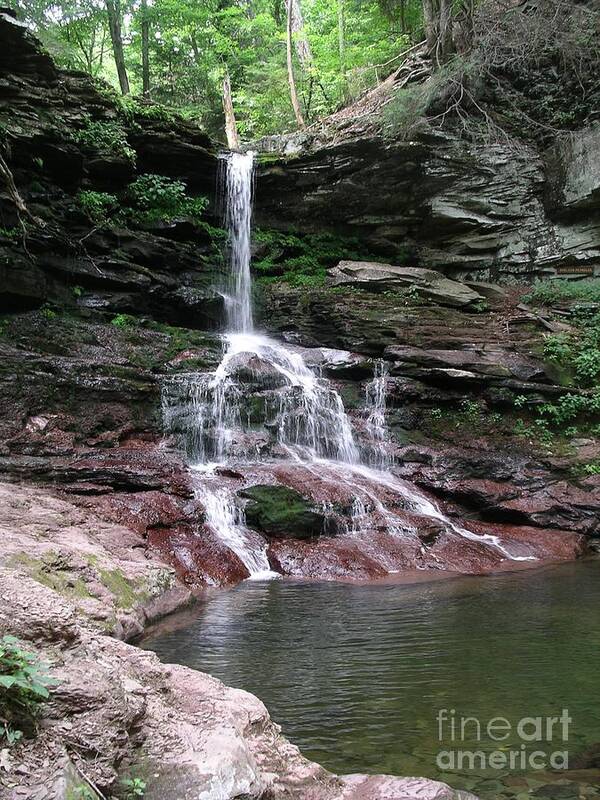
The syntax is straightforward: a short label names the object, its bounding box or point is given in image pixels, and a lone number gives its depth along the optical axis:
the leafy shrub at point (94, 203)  14.44
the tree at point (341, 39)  21.05
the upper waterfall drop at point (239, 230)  17.12
